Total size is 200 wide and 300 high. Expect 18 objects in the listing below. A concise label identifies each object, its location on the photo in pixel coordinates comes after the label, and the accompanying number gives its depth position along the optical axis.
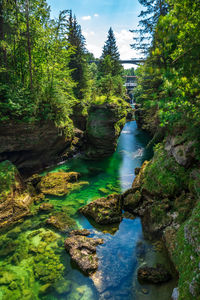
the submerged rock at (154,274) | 5.75
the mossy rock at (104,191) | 12.22
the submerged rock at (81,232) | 8.20
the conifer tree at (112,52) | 30.16
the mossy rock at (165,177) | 8.46
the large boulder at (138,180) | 11.02
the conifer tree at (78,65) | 24.25
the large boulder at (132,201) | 9.80
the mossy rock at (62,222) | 8.66
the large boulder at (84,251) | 6.51
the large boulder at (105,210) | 8.96
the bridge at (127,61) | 69.59
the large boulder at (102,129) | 18.27
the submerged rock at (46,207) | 9.95
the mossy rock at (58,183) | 11.88
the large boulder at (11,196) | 8.97
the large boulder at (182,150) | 8.15
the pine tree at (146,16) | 17.67
